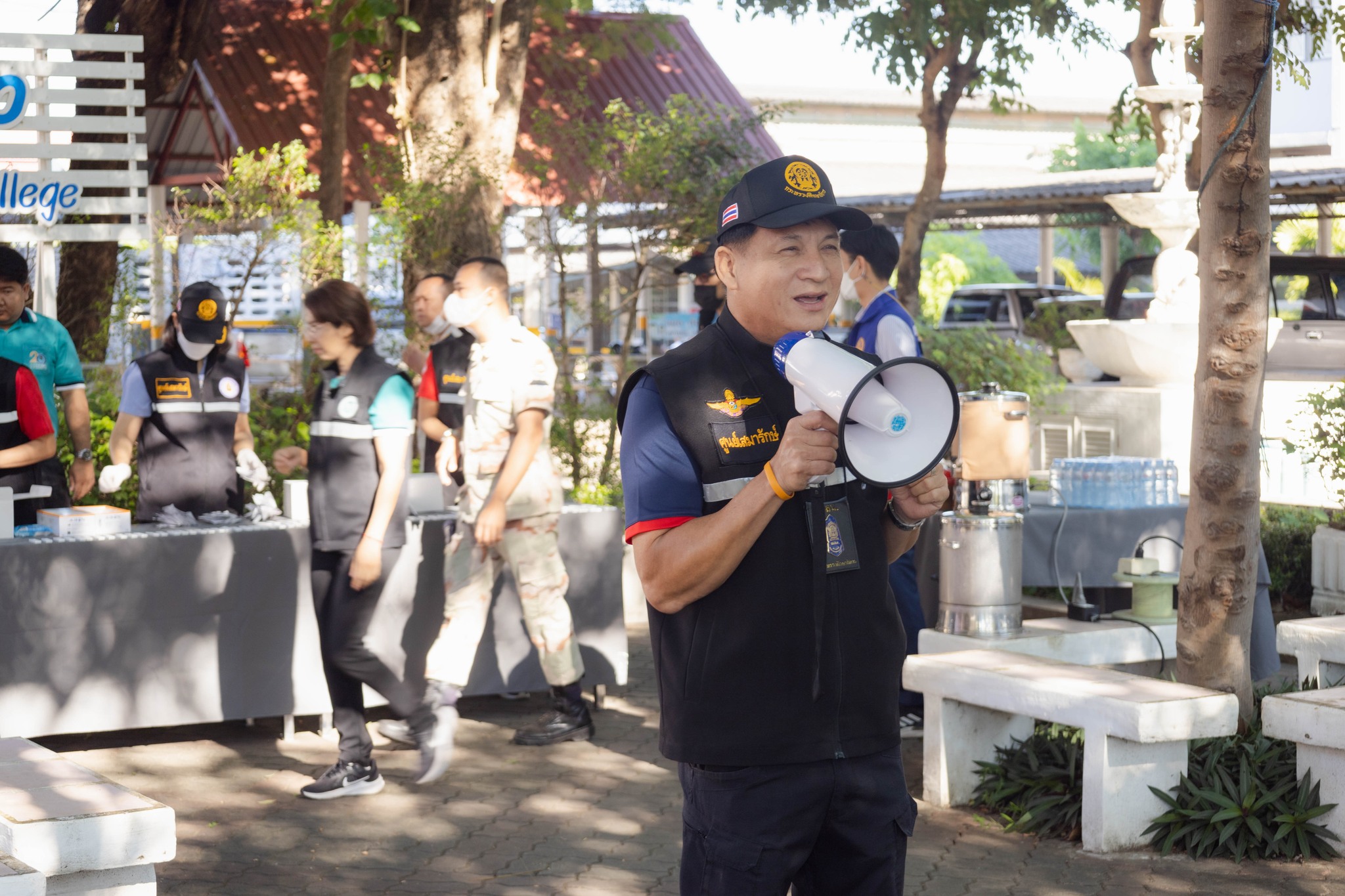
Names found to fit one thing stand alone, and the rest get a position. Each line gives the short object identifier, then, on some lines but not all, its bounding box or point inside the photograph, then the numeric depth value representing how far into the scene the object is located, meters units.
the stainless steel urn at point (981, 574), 5.84
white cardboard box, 6.05
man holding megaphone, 2.44
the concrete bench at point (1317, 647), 5.77
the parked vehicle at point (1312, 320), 16.77
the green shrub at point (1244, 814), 4.79
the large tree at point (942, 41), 17.55
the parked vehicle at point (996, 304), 26.78
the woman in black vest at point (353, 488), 5.27
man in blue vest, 5.98
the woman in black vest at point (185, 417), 6.45
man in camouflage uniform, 5.85
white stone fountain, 10.08
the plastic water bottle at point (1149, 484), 7.23
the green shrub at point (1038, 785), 5.11
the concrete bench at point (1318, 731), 4.75
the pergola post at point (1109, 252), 31.78
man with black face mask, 7.58
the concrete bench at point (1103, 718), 4.79
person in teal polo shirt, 6.45
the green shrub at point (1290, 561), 9.09
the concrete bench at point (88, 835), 3.28
